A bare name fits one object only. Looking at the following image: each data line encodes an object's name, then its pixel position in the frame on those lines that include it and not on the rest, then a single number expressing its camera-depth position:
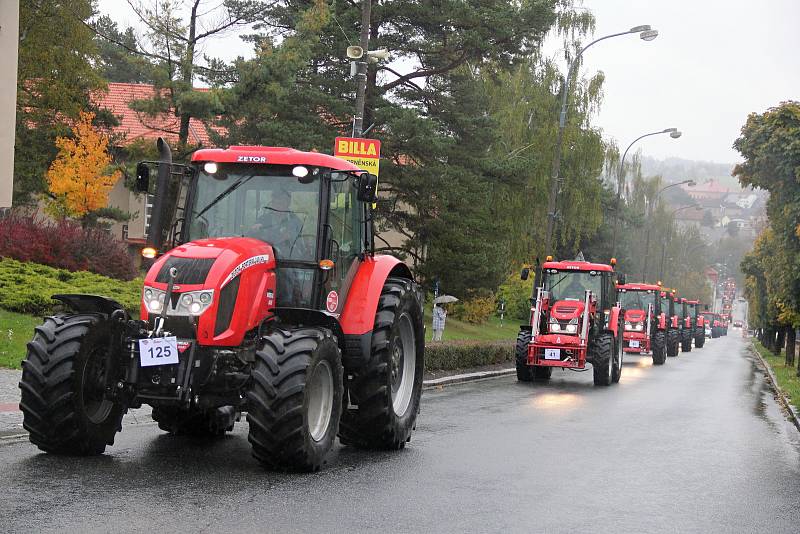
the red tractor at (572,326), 23.77
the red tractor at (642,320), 39.00
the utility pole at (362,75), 20.27
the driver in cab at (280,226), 10.02
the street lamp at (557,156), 33.59
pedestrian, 32.47
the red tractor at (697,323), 65.19
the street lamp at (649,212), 68.00
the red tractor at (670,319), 46.55
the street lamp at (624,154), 48.42
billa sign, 18.33
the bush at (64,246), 23.94
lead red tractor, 8.75
